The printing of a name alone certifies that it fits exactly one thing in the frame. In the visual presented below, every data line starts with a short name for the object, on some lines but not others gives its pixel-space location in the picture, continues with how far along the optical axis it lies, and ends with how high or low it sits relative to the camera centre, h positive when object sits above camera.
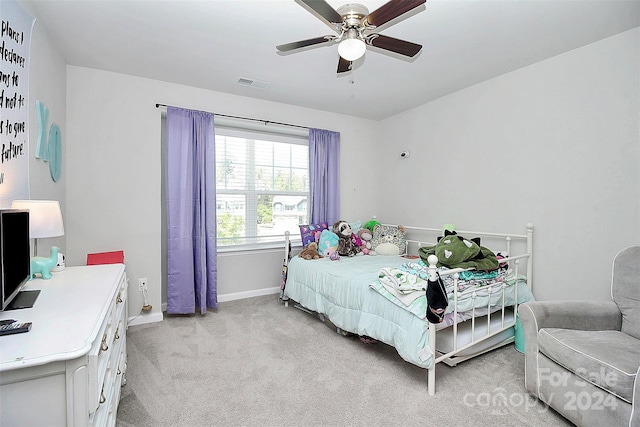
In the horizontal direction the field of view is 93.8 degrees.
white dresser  0.85 -0.48
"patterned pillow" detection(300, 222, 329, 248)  3.60 -0.31
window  3.56 +0.28
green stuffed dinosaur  2.27 -0.37
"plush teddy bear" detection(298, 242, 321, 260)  3.30 -0.50
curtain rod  3.31 +1.03
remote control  0.95 -0.39
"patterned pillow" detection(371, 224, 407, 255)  3.60 -0.40
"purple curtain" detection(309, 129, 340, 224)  3.91 +0.44
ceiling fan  1.49 +1.01
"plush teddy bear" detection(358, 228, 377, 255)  3.60 -0.41
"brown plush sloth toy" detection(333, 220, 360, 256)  3.46 -0.37
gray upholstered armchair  1.39 -0.74
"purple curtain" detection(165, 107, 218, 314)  3.06 -0.05
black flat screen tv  1.12 -0.20
